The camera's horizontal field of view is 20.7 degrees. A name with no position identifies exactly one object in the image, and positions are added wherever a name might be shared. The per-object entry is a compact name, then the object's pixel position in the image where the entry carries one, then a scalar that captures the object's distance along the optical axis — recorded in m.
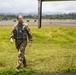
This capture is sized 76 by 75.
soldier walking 7.06
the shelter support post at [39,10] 16.52
